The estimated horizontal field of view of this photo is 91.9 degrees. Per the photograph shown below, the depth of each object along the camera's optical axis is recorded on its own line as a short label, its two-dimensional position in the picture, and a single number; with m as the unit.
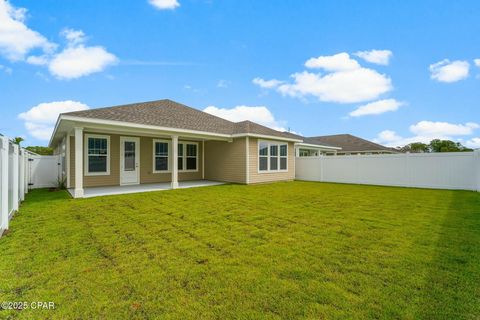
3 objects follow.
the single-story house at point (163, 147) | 9.42
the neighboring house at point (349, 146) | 22.36
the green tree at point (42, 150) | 26.52
